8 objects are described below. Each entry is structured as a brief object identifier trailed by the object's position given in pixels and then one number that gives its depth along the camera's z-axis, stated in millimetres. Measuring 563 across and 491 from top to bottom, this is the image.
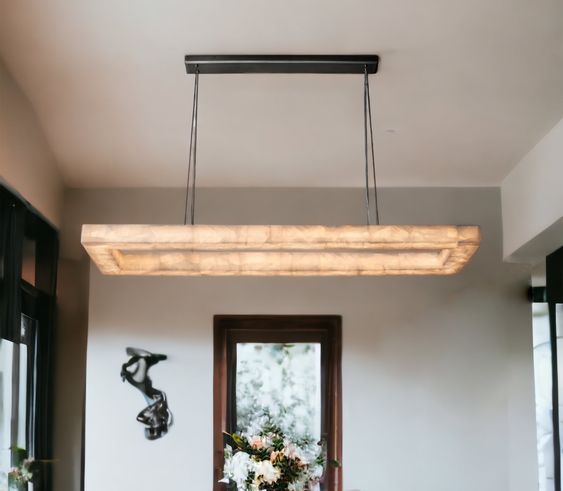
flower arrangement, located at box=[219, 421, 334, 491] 4074
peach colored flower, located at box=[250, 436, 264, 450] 4145
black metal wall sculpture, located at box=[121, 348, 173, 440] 5914
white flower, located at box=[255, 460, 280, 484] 4039
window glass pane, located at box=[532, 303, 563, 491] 6332
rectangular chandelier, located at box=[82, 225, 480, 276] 3615
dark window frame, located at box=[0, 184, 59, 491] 5609
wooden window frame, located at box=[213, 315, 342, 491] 5949
